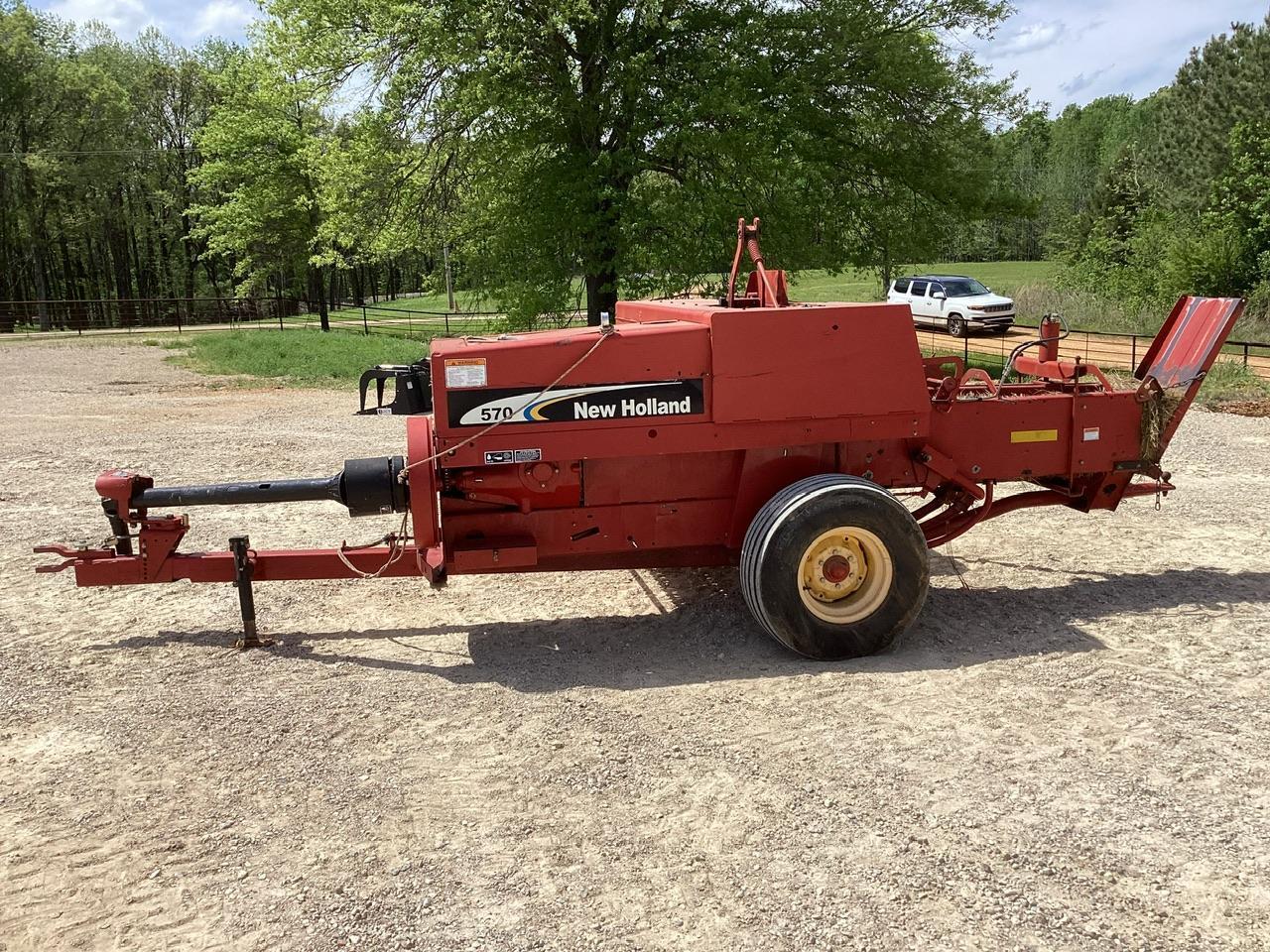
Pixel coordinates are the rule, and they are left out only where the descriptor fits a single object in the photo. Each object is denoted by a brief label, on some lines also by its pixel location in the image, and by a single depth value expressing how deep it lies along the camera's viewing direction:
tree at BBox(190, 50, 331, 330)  32.09
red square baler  5.17
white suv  26.50
